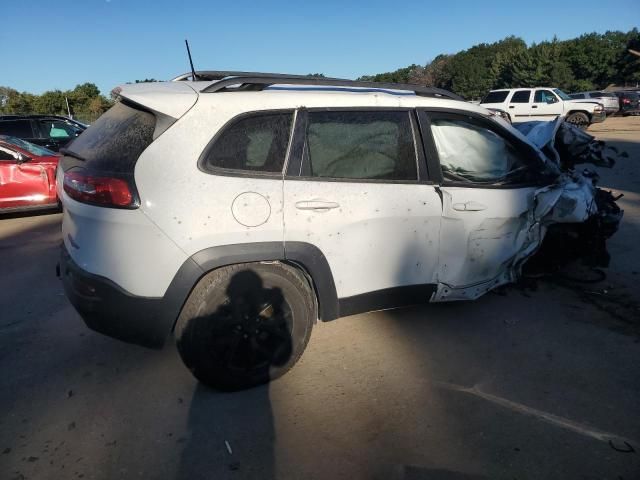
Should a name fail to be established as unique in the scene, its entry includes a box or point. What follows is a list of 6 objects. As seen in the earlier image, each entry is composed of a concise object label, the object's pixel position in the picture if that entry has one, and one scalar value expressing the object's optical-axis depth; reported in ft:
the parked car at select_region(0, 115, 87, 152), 35.50
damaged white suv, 7.54
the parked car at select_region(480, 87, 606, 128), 57.82
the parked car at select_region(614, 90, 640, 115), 80.18
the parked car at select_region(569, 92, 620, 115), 72.79
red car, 23.32
